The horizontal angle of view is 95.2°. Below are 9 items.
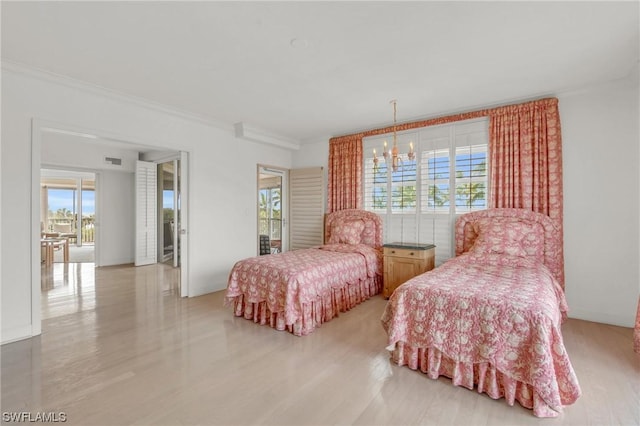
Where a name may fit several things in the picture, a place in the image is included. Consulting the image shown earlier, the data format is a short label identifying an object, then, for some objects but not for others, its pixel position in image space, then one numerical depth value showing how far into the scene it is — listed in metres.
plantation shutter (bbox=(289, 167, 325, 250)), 5.63
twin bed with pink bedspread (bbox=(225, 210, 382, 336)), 3.11
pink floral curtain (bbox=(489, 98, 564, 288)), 3.48
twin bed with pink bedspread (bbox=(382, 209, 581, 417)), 1.83
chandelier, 3.22
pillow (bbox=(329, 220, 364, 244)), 4.79
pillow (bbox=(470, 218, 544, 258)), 3.39
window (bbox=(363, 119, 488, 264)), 4.10
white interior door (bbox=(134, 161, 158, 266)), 6.70
